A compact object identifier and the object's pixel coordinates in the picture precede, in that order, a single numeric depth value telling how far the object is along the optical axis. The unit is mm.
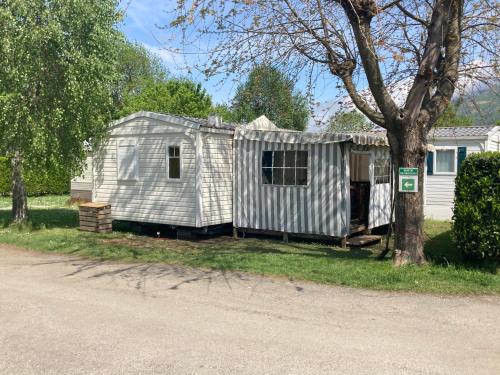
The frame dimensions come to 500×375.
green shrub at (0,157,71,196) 24609
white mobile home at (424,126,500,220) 17578
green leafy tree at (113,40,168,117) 43469
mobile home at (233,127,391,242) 11195
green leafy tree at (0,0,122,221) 11664
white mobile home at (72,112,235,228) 12180
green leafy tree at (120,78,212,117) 31016
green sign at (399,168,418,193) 8305
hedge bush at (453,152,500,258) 7676
